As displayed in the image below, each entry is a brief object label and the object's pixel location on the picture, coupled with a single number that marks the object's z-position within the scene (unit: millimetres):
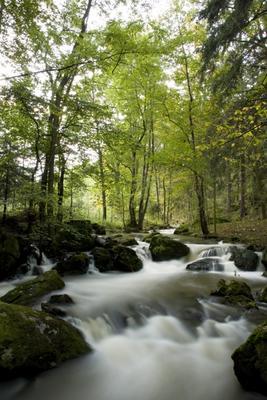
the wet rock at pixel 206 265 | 9883
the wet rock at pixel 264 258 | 9477
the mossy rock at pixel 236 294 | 6314
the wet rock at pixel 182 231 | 18303
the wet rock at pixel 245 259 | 9555
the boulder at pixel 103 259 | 9630
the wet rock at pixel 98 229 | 16716
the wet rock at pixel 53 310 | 5301
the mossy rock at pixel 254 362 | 3449
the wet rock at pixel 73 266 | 8992
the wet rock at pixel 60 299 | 5982
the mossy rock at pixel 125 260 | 9867
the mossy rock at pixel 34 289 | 5875
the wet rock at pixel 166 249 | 11148
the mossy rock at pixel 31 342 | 3729
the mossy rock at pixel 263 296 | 6589
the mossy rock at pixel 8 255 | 8156
